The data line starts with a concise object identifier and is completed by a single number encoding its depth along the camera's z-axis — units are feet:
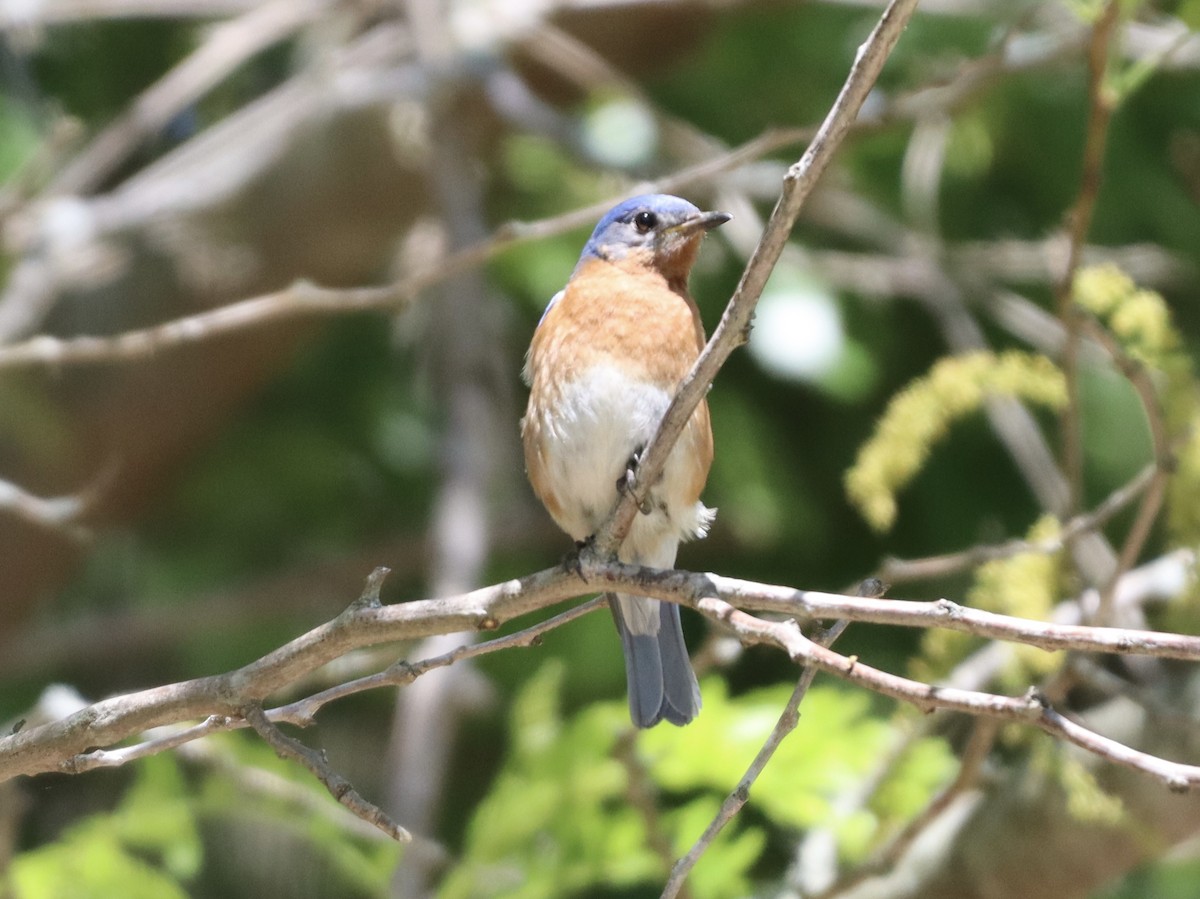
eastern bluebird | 21.83
